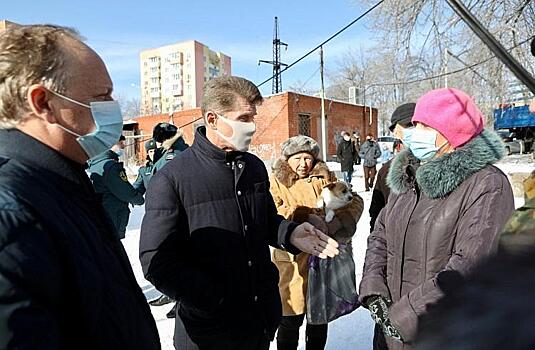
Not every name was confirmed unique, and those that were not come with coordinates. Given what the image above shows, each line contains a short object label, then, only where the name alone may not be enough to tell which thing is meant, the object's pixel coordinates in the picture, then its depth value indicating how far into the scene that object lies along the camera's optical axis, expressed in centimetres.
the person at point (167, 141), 505
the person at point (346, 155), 1302
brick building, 2128
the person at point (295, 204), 305
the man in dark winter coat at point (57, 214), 94
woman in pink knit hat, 180
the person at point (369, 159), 1267
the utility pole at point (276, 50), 2562
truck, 2289
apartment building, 7271
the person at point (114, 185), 426
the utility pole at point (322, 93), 1507
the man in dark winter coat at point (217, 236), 197
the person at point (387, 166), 329
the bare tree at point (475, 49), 802
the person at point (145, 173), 561
